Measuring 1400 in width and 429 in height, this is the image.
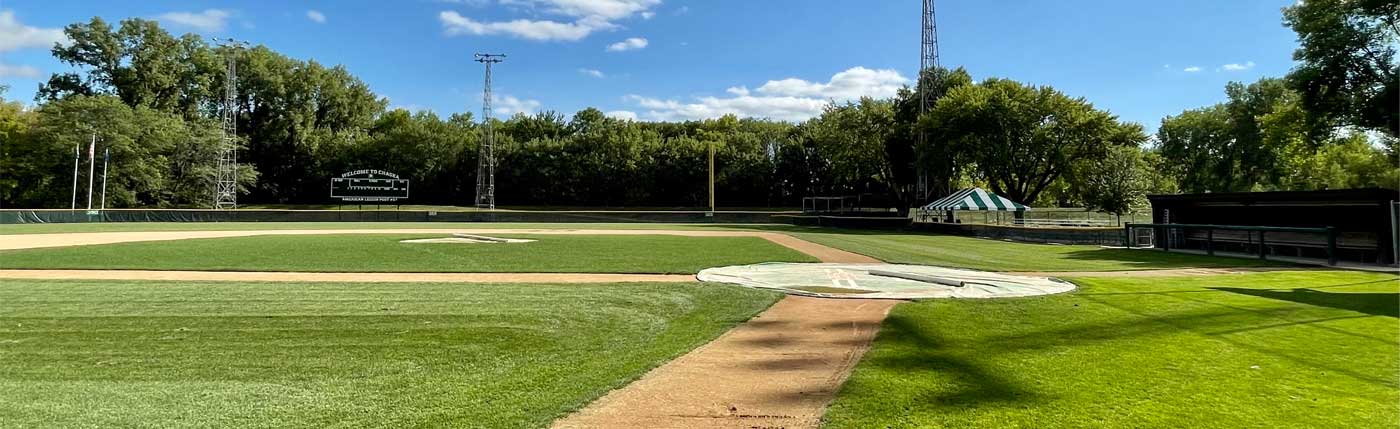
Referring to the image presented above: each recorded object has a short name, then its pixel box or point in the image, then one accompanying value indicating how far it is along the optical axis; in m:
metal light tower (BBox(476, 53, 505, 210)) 60.50
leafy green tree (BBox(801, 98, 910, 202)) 53.38
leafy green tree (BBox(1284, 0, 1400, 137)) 27.19
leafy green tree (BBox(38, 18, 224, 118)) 67.06
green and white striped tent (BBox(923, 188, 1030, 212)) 35.44
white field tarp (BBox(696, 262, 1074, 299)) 10.94
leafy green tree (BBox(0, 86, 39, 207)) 56.12
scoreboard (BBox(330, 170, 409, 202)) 46.75
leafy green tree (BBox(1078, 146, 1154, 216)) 37.78
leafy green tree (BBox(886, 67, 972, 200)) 44.28
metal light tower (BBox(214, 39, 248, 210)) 59.16
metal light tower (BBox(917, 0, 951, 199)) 48.49
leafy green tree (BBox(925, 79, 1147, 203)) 41.78
